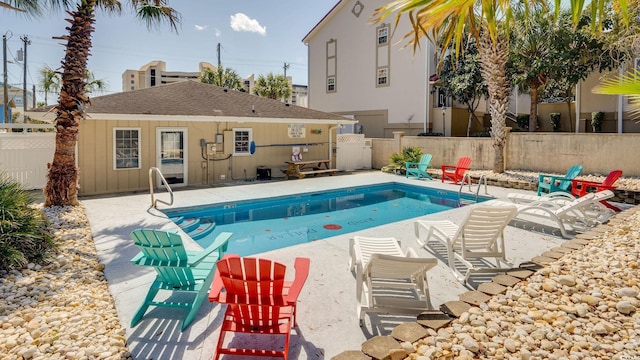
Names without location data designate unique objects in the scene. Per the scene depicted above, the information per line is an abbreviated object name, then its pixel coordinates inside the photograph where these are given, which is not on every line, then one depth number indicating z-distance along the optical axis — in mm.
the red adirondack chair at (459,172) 14844
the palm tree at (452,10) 3082
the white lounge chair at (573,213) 7387
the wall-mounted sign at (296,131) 17250
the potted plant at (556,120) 23438
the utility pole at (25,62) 32906
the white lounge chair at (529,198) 9145
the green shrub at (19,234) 5172
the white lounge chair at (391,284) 3953
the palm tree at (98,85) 31800
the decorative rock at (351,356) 3072
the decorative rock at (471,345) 3186
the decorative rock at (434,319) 3568
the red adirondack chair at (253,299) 3274
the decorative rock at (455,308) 3816
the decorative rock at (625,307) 3715
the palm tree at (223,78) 37000
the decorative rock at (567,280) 4375
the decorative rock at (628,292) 4016
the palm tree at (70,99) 9352
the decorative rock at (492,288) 4289
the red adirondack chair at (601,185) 9562
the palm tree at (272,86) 36312
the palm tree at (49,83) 29919
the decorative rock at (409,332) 3328
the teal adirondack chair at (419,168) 16422
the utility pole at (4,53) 31103
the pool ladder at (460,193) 12289
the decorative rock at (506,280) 4543
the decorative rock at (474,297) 4051
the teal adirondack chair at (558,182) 11430
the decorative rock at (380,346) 3091
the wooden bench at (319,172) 16572
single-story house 12445
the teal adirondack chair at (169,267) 4000
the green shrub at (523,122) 24878
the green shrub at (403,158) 17812
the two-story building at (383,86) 23656
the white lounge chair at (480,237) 5336
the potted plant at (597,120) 20125
